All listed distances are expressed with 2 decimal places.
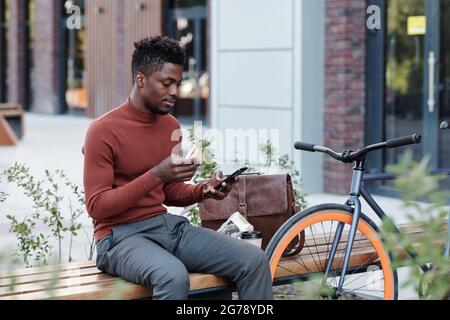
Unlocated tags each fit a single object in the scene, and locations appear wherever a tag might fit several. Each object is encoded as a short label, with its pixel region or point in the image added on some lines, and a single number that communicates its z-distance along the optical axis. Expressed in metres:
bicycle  3.61
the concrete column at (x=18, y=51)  26.58
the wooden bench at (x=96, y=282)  3.31
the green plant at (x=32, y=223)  4.58
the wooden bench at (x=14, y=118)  16.55
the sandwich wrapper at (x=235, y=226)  3.86
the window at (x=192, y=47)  19.55
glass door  9.38
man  3.38
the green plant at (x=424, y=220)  2.10
